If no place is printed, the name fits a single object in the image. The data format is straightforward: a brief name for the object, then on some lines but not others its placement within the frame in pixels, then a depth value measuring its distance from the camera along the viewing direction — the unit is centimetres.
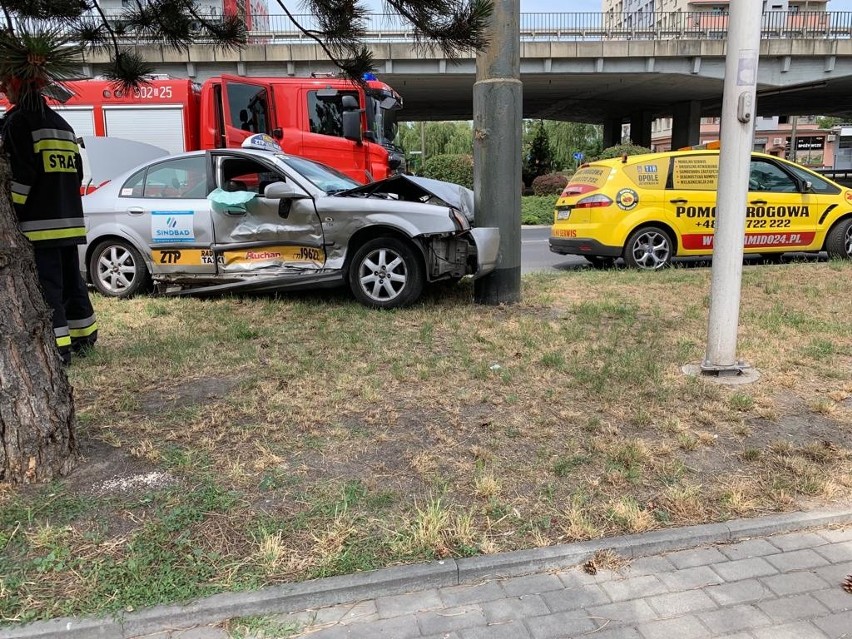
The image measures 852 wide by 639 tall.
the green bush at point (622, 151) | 2553
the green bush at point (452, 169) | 2858
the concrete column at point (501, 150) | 639
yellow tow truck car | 915
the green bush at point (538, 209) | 2159
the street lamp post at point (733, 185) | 423
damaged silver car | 648
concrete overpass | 2530
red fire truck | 1073
